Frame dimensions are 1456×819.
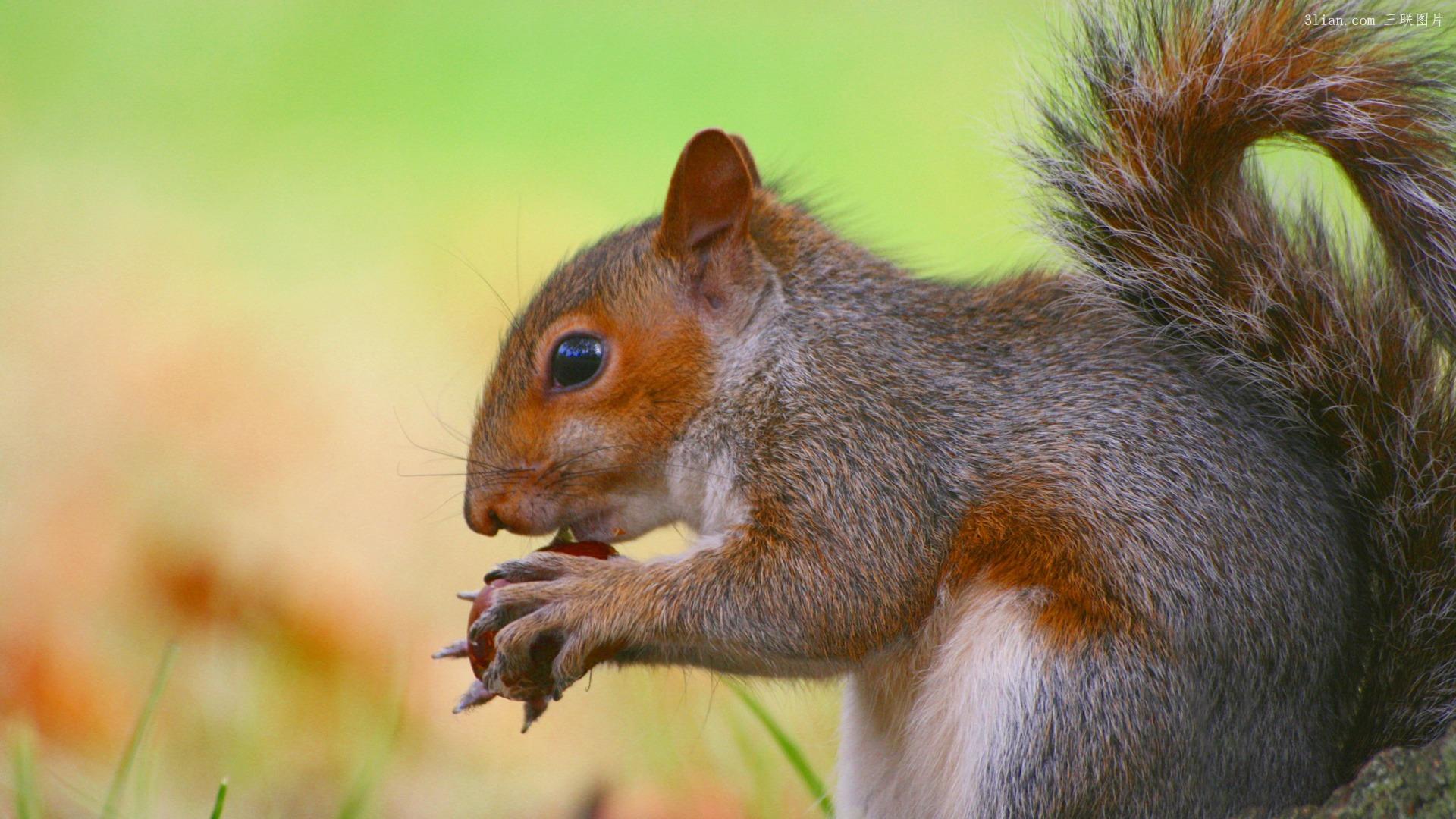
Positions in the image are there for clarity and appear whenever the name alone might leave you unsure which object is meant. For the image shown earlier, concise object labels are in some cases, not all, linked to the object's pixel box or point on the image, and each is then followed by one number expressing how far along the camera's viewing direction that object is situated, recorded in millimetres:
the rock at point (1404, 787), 2690
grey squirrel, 2720
